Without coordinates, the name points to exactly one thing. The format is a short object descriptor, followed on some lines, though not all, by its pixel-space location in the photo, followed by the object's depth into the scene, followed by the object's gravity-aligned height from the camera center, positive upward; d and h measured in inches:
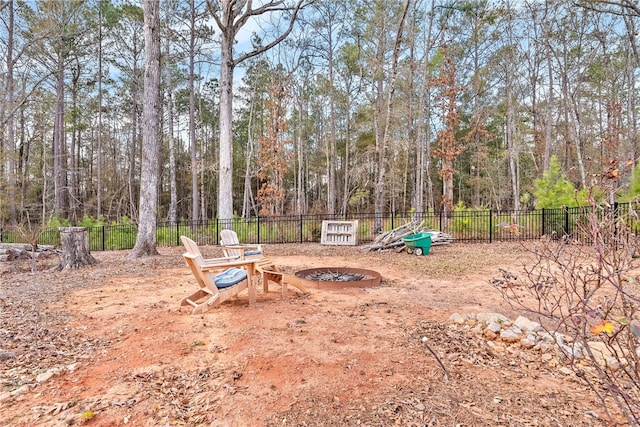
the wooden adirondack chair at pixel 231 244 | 206.4 -19.9
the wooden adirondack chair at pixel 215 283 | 142.0 -32.6
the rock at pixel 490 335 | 115.9 -42.5
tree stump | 250.2 -26.7
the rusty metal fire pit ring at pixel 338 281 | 195.5 -41.2
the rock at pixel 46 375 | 89.9 -44.1
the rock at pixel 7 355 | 101.7 -43.2
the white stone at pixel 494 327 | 117.5 -40.6
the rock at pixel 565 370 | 93.8 -44.6
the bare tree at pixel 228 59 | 395.9 +180.9
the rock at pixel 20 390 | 83.7 -44.5
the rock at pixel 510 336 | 112.7 -41.9
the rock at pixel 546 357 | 101.4 -44.1
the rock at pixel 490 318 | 123.4 -39.6
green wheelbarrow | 332.8 -31.6
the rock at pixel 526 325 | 117.2 -40.3
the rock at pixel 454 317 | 132.2 -41.7
